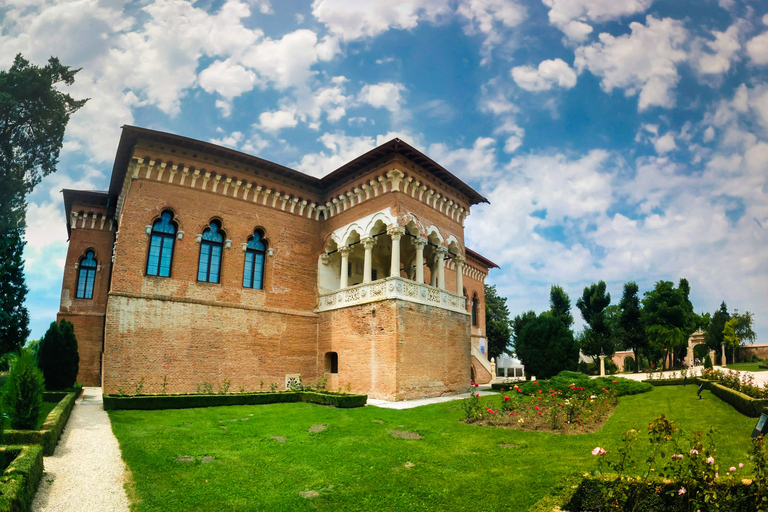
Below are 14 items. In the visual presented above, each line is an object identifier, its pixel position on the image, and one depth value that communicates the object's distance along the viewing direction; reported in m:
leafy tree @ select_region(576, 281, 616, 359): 31.97
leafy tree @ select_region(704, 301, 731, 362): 40.25
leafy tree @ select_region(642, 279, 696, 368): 34.00
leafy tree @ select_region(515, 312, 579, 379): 23.03
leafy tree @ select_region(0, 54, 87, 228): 18.05
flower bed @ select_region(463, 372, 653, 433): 10.99
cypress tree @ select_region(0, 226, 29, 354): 18.55
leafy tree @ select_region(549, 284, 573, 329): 36.50
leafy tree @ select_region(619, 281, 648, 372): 35.47
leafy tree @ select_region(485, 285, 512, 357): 44.78
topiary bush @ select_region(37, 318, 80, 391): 16.83
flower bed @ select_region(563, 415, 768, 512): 4.74
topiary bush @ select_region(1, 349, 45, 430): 8.74
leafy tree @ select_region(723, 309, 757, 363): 39.12
